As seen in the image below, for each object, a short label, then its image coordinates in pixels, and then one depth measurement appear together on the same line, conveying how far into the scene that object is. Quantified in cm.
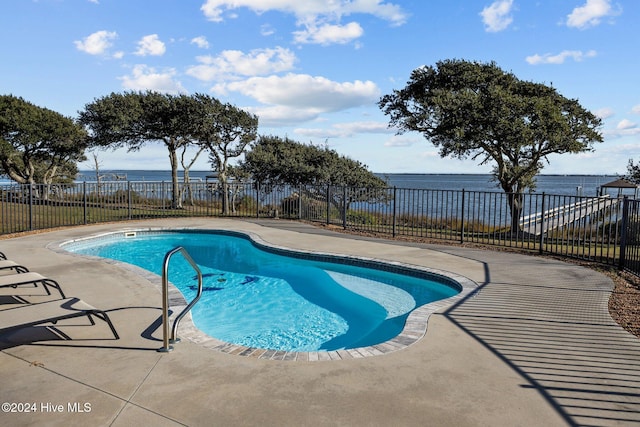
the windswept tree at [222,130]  2120
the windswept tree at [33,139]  2286
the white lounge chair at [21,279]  520
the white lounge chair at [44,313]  384
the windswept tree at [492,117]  1572
